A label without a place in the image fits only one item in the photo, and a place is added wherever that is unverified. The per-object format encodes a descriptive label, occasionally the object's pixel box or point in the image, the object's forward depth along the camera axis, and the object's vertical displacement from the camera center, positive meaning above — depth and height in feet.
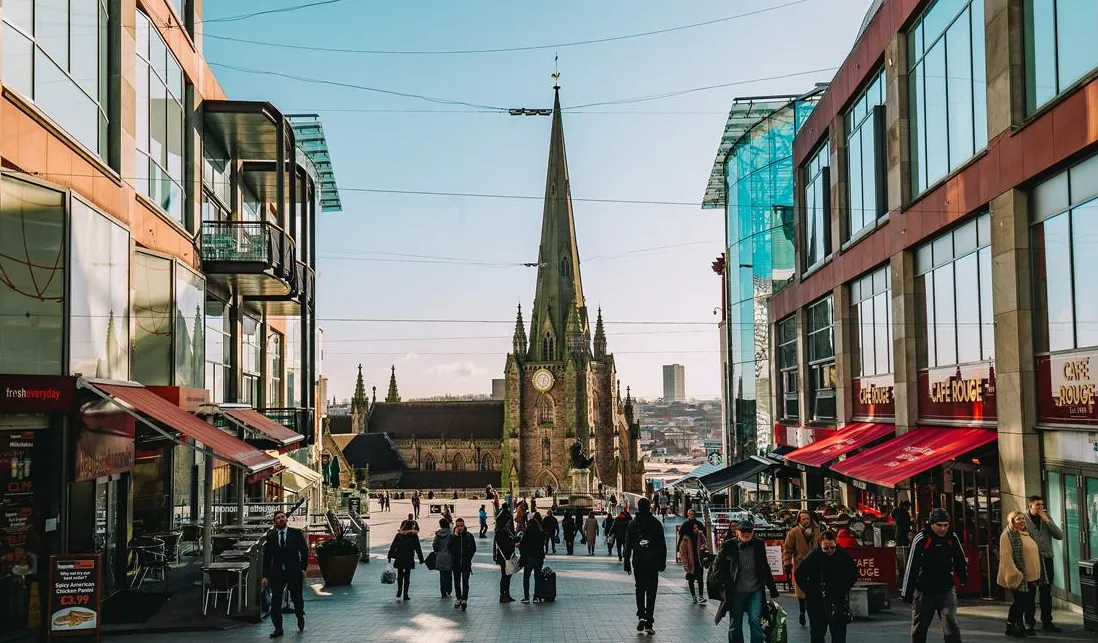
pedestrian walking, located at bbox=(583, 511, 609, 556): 95.86 -11.79
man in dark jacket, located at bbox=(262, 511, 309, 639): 43.21 -6.40
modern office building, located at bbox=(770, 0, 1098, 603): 46.60 +7.40
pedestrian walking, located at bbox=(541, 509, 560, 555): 85.75 -10.86
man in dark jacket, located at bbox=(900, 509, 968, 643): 33.78 -5.68
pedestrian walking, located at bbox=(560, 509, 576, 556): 97.76 -11.95
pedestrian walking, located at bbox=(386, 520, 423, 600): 54.24 -7.68
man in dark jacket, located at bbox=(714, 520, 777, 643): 36.29 -6.16
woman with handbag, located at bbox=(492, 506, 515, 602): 52.75 -7.47
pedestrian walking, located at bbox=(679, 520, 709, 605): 50.60 -7.63
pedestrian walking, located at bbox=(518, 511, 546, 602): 52.11 -7.45
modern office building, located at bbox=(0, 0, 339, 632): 45.34 +7.49
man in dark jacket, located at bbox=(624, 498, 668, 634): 41.76 -6.41
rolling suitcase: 52.44 -9.14
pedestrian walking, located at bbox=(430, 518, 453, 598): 53.01 -7.39
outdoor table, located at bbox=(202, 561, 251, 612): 45.62 -7.06
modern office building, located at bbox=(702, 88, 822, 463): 143.64 +23.15
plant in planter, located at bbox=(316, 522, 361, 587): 62.18 -9.10
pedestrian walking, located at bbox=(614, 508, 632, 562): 68.44 -8.58
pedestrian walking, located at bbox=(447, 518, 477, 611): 51.39 -7.49
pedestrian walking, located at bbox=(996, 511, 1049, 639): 39.83 -6.56
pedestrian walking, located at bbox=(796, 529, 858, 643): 34.96 -6.03
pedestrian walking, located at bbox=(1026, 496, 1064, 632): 41.06 -5.57
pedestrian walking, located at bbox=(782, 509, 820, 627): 47.57 -6.39
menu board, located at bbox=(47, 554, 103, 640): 40.45 -7.13
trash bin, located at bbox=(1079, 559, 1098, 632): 39.91 -7.51
